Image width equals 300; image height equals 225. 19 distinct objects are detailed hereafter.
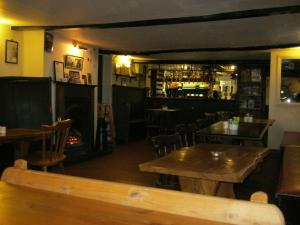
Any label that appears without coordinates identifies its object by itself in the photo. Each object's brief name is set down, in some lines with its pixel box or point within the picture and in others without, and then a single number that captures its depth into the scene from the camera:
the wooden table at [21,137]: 4.02
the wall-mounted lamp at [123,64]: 9.73
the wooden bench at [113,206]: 1.14
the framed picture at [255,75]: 10.59
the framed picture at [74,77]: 7.23
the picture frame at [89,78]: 7.95
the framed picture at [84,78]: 7.71
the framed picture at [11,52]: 6.01
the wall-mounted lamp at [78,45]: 7.28
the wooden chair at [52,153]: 4.40
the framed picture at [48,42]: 6.32
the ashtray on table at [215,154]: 3.01
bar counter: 10.88
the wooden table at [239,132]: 4.64
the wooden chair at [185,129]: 4.85
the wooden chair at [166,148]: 3.47
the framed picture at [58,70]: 6.66
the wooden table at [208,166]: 2.40
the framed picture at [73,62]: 7.11
